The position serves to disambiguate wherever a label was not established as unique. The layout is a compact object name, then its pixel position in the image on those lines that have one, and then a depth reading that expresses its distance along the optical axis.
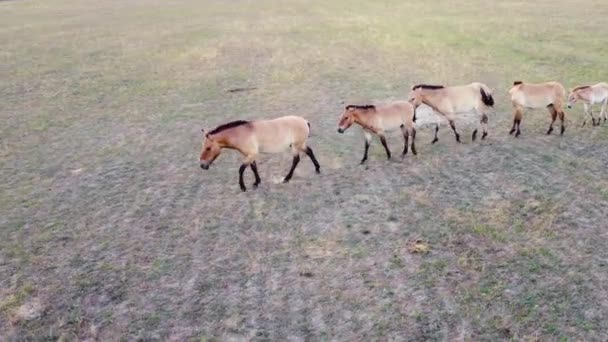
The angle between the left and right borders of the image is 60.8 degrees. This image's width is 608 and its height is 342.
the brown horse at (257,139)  10.27
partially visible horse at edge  13.28
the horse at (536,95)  12.57
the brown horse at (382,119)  11.56
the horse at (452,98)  12.62
